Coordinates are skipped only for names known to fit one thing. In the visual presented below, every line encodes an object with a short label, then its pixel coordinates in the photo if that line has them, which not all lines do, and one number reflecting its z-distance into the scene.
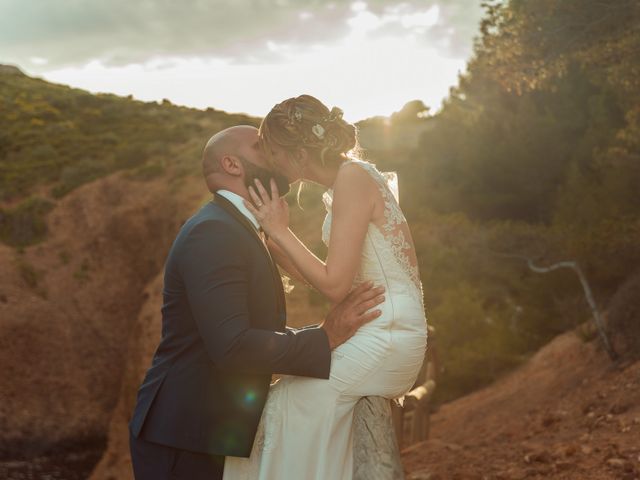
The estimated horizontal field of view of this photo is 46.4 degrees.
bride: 2.53
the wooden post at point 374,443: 2.38
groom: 2.35
